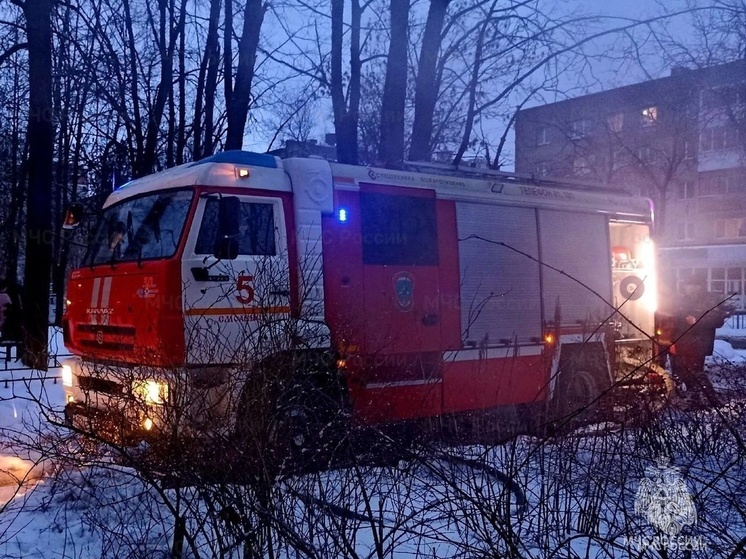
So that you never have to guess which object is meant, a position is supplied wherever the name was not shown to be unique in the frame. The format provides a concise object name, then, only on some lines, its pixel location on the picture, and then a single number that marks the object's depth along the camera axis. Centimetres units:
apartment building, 2278
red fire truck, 514
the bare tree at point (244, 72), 1442
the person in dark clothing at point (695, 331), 783
